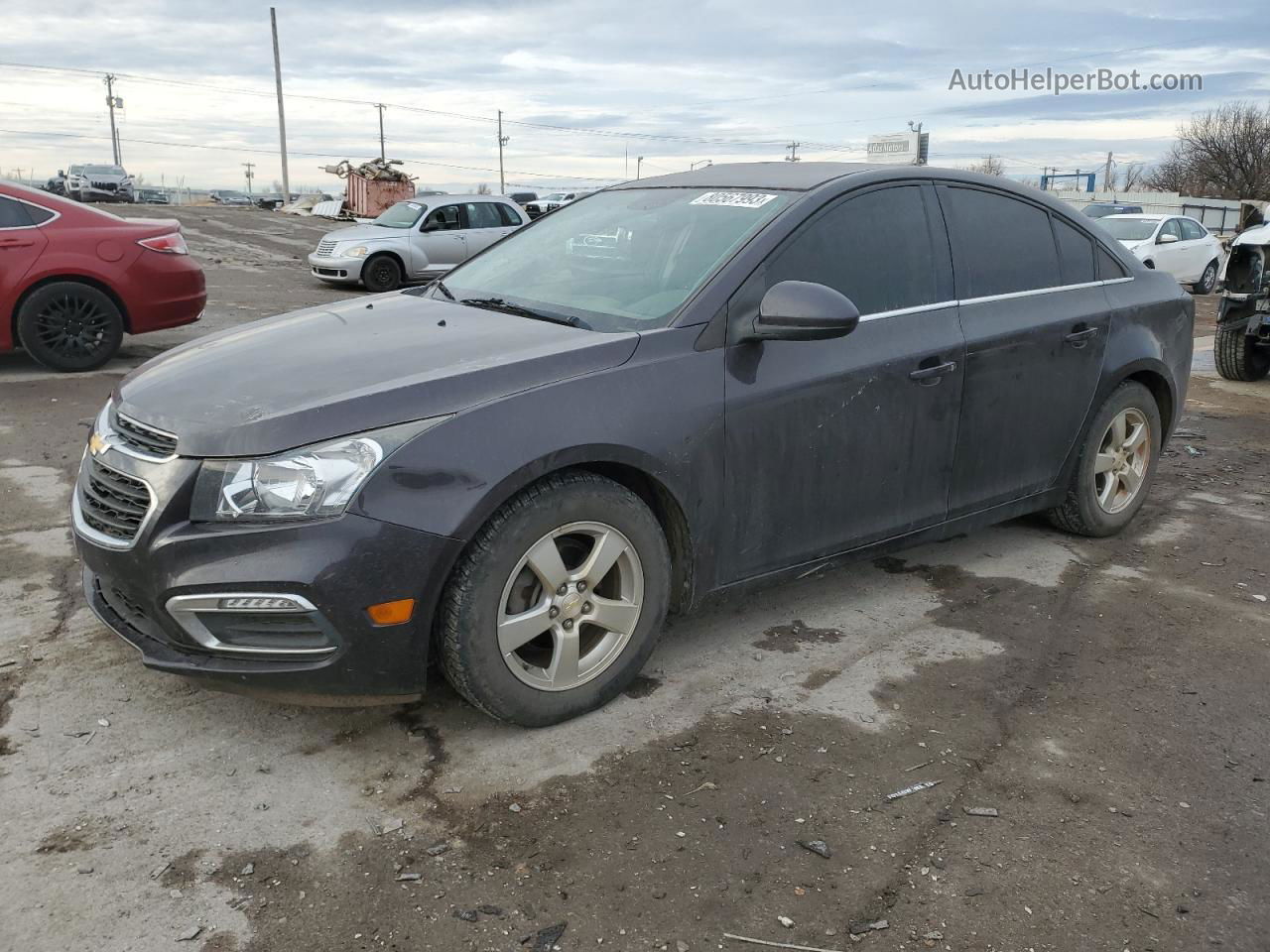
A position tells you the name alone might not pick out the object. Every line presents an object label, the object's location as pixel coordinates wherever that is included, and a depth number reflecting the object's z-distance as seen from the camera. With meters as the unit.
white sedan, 18.66
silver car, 15.52
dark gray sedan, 2.68
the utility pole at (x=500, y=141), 84.25
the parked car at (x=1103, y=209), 22.22
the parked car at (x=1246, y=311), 9.13
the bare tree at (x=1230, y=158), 56.34
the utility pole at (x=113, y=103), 69.56
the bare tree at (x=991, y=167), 77.21
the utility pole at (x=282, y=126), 42.75
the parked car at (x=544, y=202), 31.94
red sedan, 7.77
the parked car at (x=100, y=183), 41.41
